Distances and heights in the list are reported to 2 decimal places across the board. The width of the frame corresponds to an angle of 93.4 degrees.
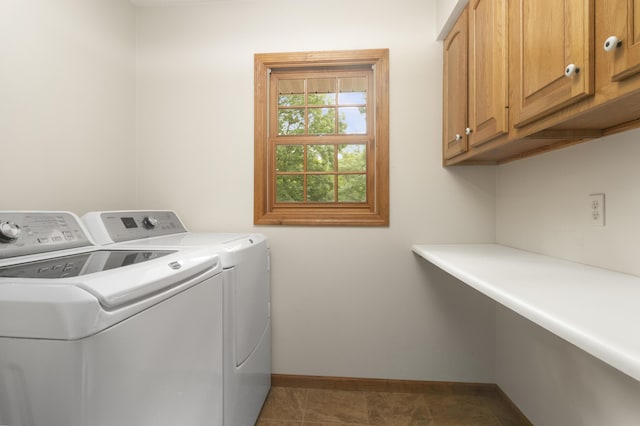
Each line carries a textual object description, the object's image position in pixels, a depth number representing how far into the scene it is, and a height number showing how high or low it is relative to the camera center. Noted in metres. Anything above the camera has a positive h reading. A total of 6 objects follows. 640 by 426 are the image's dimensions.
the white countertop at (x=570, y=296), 0.57 -0.23
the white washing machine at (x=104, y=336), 0.58 -0.28
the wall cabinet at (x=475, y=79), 1.24 +0.65
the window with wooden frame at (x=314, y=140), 2.01 +0.50
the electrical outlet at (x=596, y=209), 1.15 +0.01
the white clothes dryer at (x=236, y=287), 1.27 -0.37
